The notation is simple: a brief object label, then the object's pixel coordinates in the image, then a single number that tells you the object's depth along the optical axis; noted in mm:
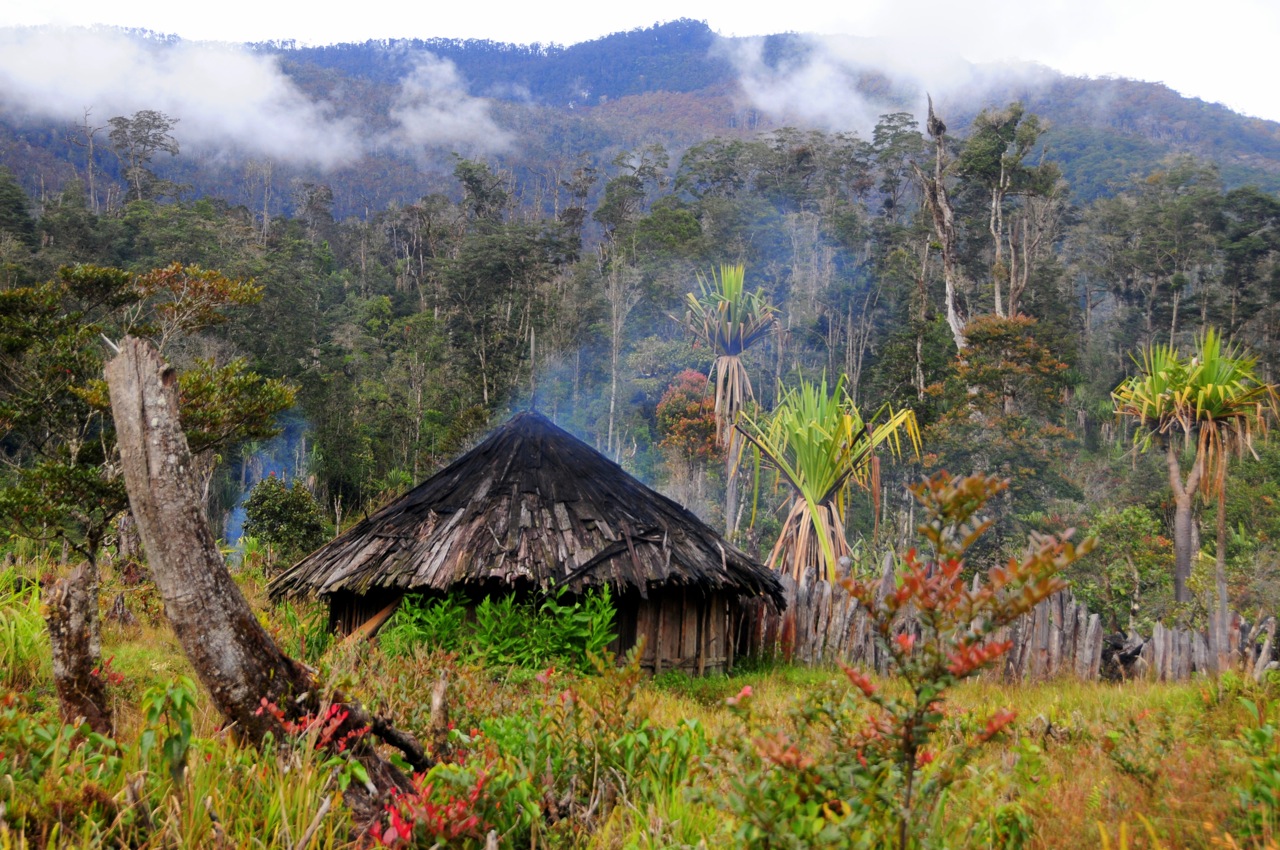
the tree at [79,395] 11297
